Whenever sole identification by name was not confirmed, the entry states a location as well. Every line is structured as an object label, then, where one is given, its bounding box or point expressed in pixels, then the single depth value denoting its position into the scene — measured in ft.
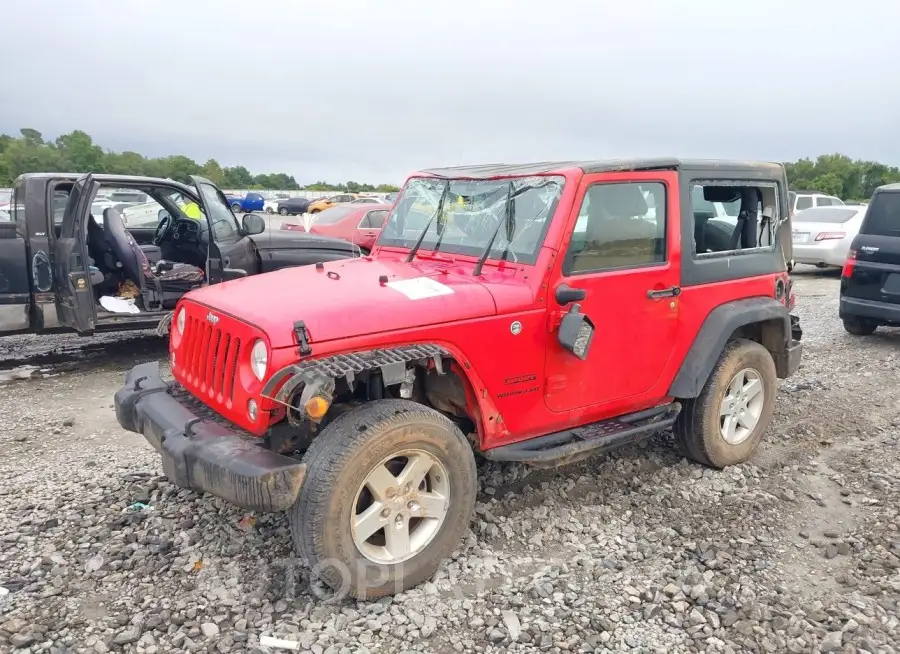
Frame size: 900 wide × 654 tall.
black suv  25.27
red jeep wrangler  9.55
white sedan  43.96
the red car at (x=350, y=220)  38.29
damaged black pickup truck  20.86
